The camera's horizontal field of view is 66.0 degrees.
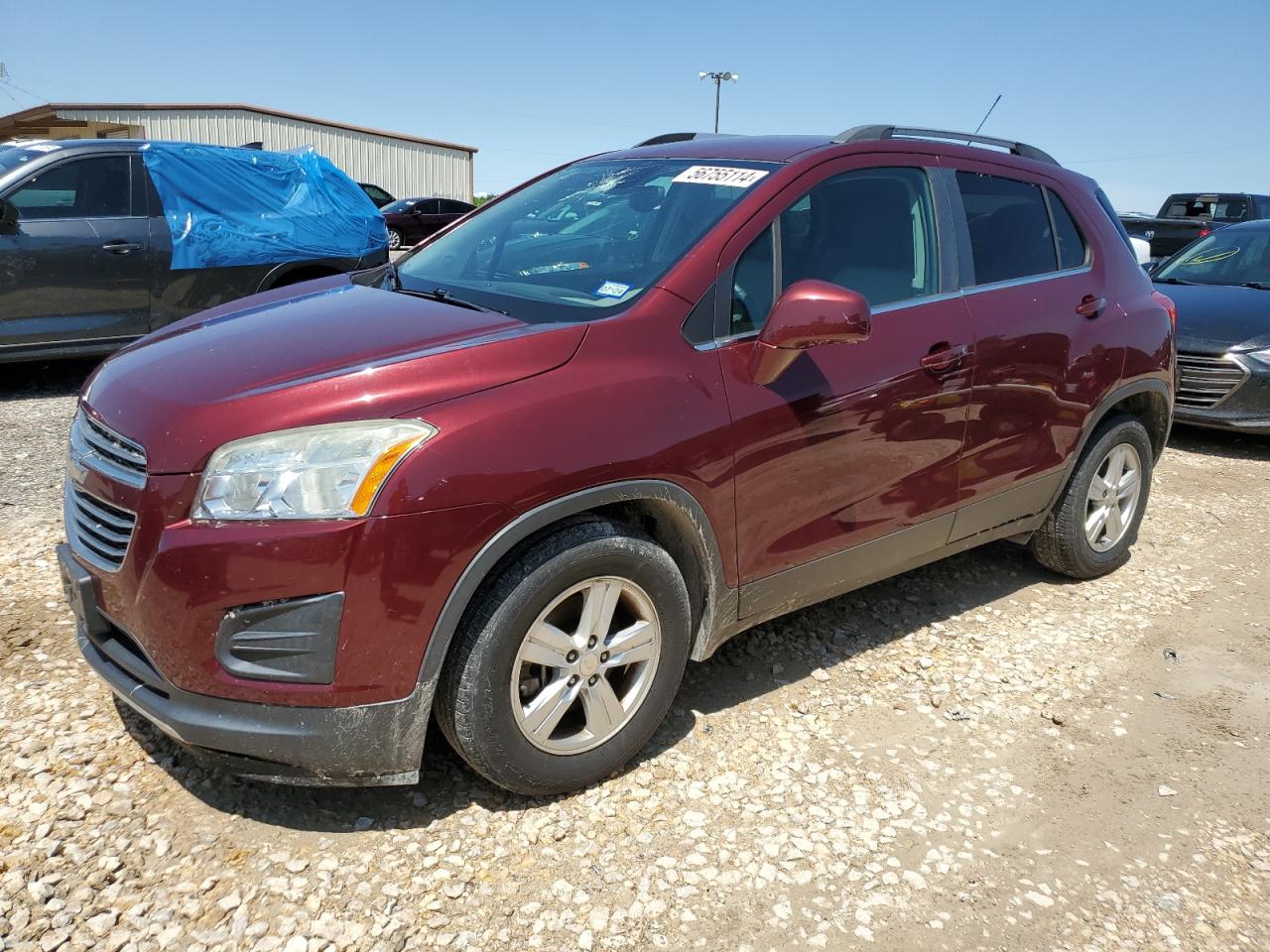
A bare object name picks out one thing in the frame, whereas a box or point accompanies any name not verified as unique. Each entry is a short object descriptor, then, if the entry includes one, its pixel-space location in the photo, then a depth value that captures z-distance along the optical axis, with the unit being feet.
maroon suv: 7.39
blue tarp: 24.08
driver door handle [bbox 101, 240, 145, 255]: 22.80
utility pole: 156.87
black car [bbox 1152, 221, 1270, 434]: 22.82
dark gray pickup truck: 52.03
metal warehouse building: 102.58
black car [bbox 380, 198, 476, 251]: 78.95
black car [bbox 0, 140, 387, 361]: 21.68
